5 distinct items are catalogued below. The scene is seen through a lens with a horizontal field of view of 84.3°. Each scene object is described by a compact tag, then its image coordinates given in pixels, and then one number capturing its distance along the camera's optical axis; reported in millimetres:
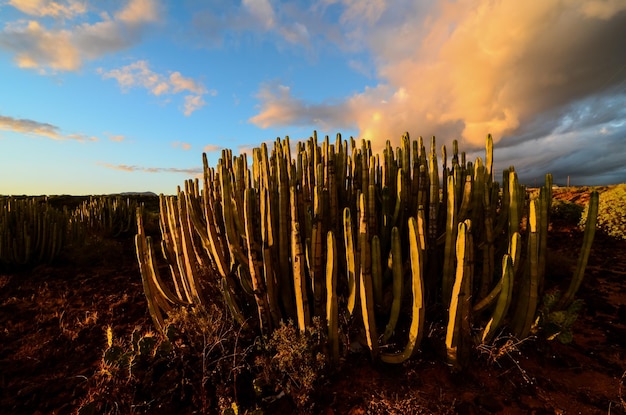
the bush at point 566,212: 11648
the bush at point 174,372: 2869
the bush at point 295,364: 2863
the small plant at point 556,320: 3504
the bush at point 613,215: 9500
